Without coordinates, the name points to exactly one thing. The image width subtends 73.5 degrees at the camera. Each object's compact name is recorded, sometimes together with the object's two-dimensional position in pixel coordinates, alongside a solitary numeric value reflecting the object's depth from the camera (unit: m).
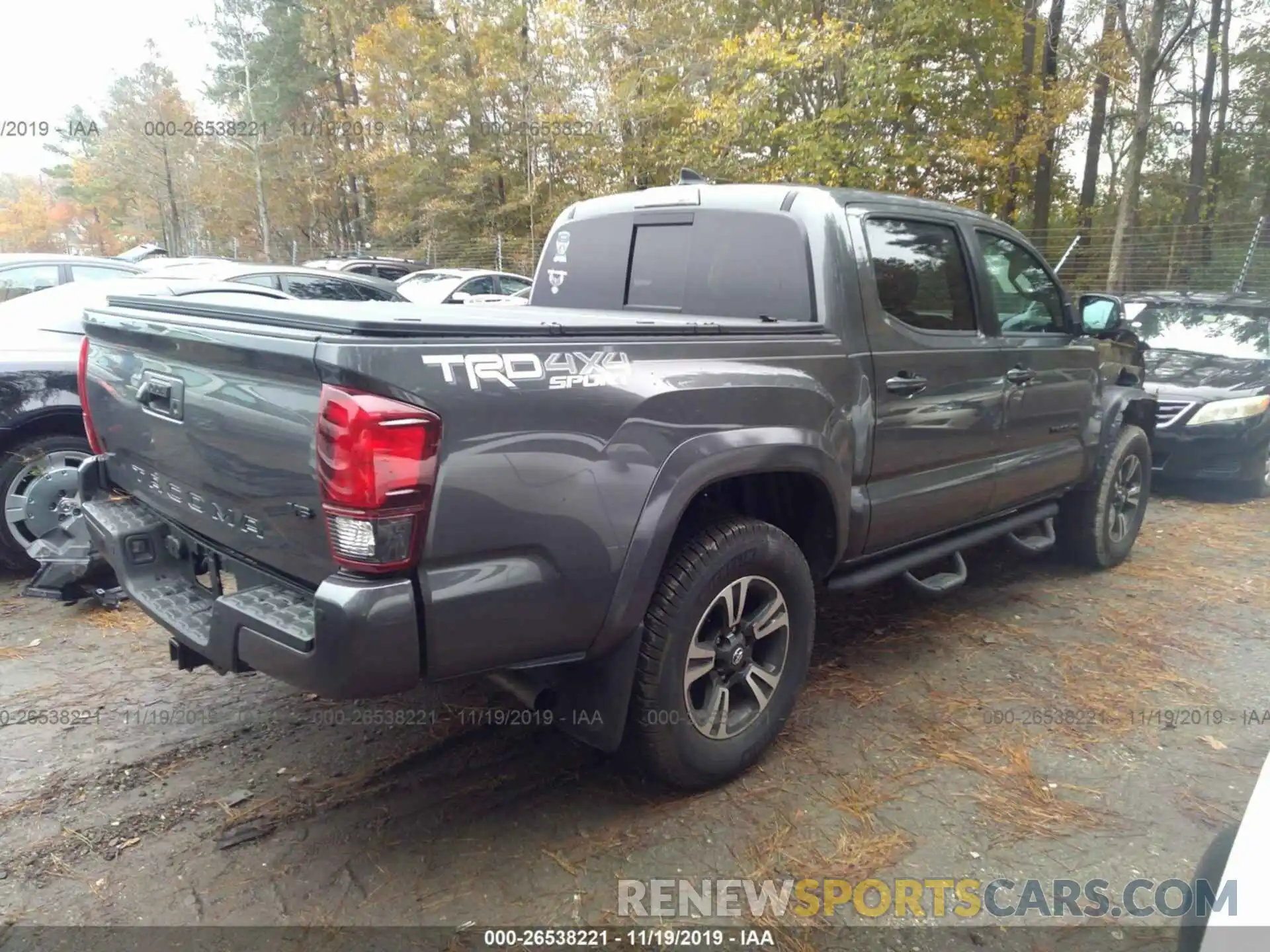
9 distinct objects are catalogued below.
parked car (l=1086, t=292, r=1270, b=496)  6.69
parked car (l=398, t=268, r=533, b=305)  12.90
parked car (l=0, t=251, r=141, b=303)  7.58
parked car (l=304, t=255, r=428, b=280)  16.00
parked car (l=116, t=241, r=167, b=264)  11.16
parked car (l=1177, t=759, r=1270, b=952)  1.35
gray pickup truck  2.02
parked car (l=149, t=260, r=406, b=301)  7.89
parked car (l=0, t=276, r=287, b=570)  4.34
